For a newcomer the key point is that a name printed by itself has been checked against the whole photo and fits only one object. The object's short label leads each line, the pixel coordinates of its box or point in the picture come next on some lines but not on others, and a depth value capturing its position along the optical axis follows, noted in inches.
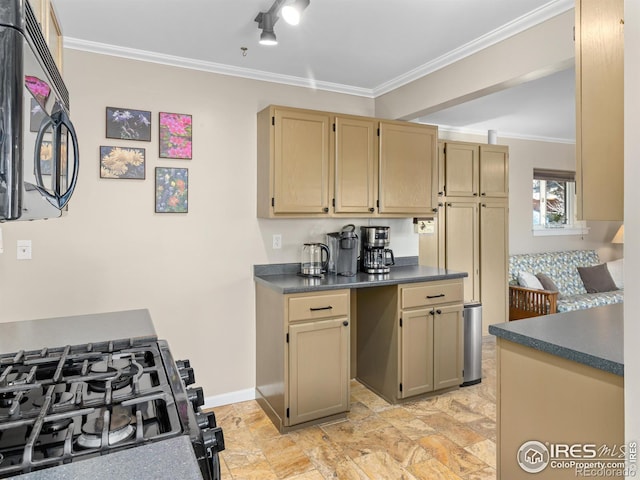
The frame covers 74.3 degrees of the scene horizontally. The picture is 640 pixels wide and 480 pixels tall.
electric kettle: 125.0
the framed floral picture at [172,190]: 113.5
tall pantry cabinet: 172.4
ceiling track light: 77.3
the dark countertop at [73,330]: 57.7
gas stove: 30.0
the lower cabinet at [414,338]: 120.6
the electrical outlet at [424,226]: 150.8
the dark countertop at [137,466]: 26.1
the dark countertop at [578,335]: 50.0
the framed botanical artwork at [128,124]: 107.7
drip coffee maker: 132.6
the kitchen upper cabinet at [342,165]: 116.1
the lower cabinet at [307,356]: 105.9
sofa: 183.5
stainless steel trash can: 134.1
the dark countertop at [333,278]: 108.1
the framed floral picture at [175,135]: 113.5
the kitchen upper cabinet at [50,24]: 51.9
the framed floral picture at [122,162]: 107.3
